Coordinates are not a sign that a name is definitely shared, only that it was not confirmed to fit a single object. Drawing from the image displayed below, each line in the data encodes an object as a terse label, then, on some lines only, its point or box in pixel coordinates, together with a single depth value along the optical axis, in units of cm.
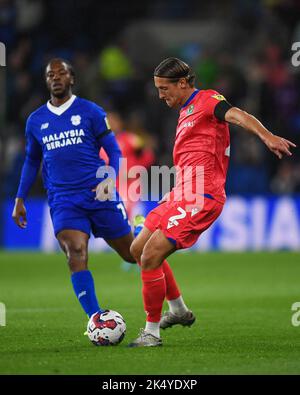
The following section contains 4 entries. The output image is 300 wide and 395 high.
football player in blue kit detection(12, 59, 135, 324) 1695
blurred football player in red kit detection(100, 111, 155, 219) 3272
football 1520
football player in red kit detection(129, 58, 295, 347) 1491
